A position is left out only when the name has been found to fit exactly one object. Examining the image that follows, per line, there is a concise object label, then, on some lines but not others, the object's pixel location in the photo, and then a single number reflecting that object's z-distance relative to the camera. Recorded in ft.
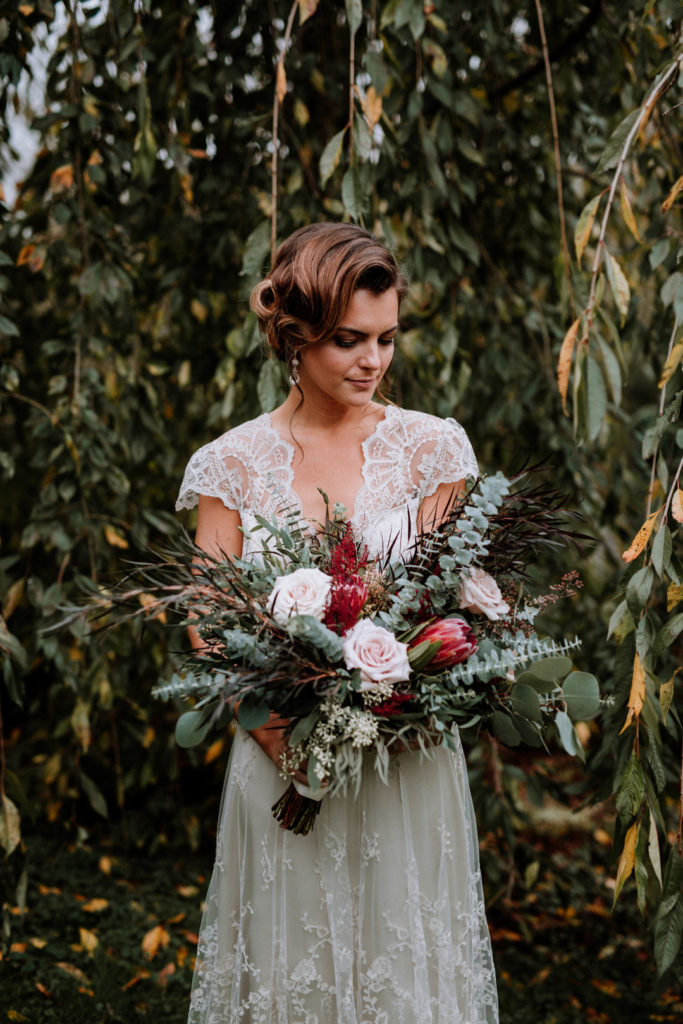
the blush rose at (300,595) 4.06
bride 4.81
